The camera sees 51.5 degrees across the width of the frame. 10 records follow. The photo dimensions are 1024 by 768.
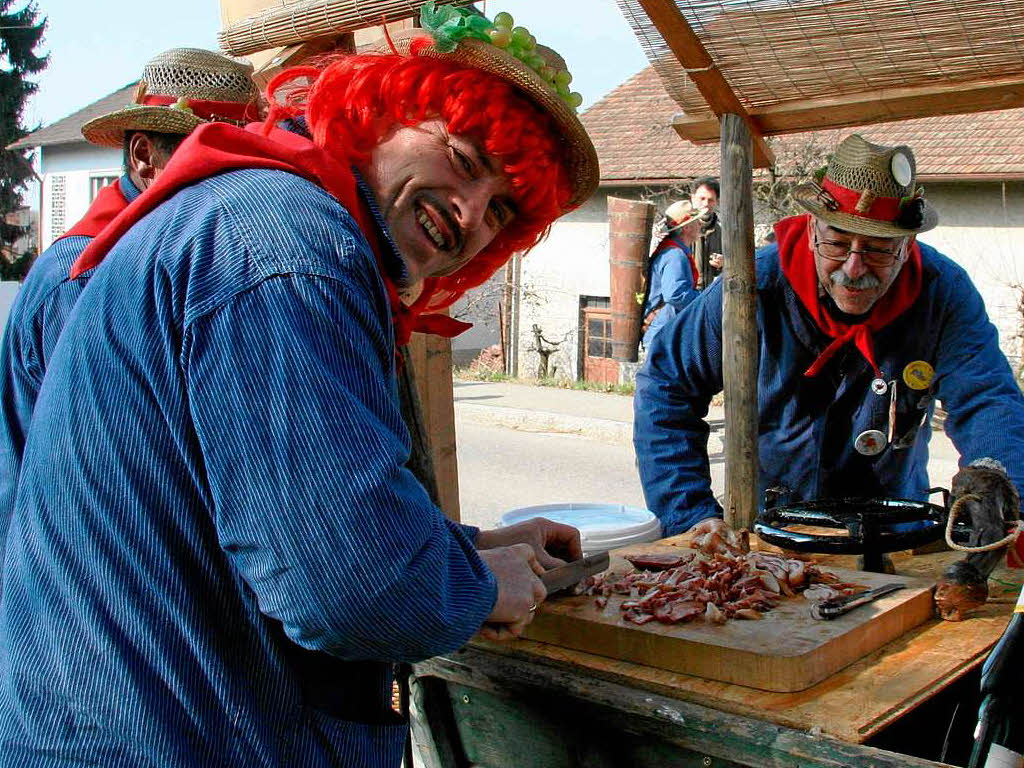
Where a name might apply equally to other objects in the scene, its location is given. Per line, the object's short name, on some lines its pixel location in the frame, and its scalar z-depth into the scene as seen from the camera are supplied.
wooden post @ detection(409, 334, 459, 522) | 3.68
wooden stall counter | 1.81
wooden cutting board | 1.97
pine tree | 28.00
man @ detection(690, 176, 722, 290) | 9.15
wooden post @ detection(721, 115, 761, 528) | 3.52
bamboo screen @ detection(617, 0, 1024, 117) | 3.02
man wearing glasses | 3.32
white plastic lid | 3.06
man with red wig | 1.40
